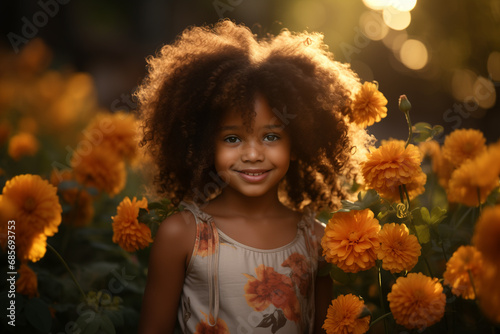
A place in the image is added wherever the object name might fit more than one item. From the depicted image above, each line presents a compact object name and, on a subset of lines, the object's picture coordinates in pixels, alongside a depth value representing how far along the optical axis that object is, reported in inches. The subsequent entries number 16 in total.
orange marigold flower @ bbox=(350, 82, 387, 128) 46.7
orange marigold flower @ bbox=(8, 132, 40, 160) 83.0
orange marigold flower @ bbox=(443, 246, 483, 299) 32.8
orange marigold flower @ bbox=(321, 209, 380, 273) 40.6
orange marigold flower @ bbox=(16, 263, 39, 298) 49.3
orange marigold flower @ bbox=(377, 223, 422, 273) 39.1
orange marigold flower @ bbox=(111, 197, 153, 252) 51.1
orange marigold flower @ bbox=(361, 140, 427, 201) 40.9
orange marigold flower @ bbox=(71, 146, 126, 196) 69.7
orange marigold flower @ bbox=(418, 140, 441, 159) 61.1
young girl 49.9
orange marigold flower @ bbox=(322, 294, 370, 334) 41.2
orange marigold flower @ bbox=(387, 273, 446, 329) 36.6
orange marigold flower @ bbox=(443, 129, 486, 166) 50.1
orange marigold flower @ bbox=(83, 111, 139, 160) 73.5
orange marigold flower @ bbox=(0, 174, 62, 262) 49.0
